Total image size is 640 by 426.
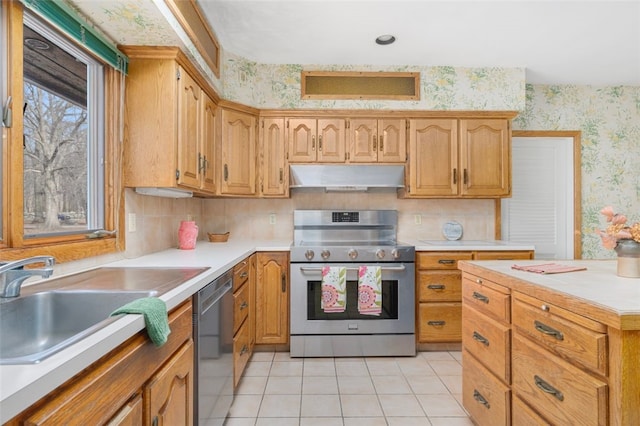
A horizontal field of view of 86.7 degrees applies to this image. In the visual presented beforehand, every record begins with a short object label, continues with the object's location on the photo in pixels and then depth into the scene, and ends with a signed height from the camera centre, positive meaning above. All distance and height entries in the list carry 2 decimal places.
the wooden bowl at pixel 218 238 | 3.01 -0.23
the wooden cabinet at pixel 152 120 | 1.94 +0.53
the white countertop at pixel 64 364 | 0.53 -0.28
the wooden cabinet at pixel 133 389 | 0.63 -0.43
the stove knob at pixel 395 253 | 2.72 -0.33
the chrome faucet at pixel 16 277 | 1.01 -0.20
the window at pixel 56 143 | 1.26 +0.32
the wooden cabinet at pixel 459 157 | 3.06 +0.49
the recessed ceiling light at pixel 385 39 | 2.61 +1.35
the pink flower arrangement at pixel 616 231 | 1.32 -0.08
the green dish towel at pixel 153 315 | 0.92 -0.29
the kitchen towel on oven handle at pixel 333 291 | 2.66 -0.62
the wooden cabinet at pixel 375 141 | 3.05 +0.64
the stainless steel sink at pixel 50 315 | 1.02 -0.34
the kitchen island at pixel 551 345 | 0.94 -0.48
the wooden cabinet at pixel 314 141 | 3.04 +0.63
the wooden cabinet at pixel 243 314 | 2.07 -0.70
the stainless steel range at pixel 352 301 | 2.68 -0.71
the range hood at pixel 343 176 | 3.01 +0.32
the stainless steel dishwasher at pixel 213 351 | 1.40 -0.66
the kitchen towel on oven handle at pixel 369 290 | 2.67 -0.62
